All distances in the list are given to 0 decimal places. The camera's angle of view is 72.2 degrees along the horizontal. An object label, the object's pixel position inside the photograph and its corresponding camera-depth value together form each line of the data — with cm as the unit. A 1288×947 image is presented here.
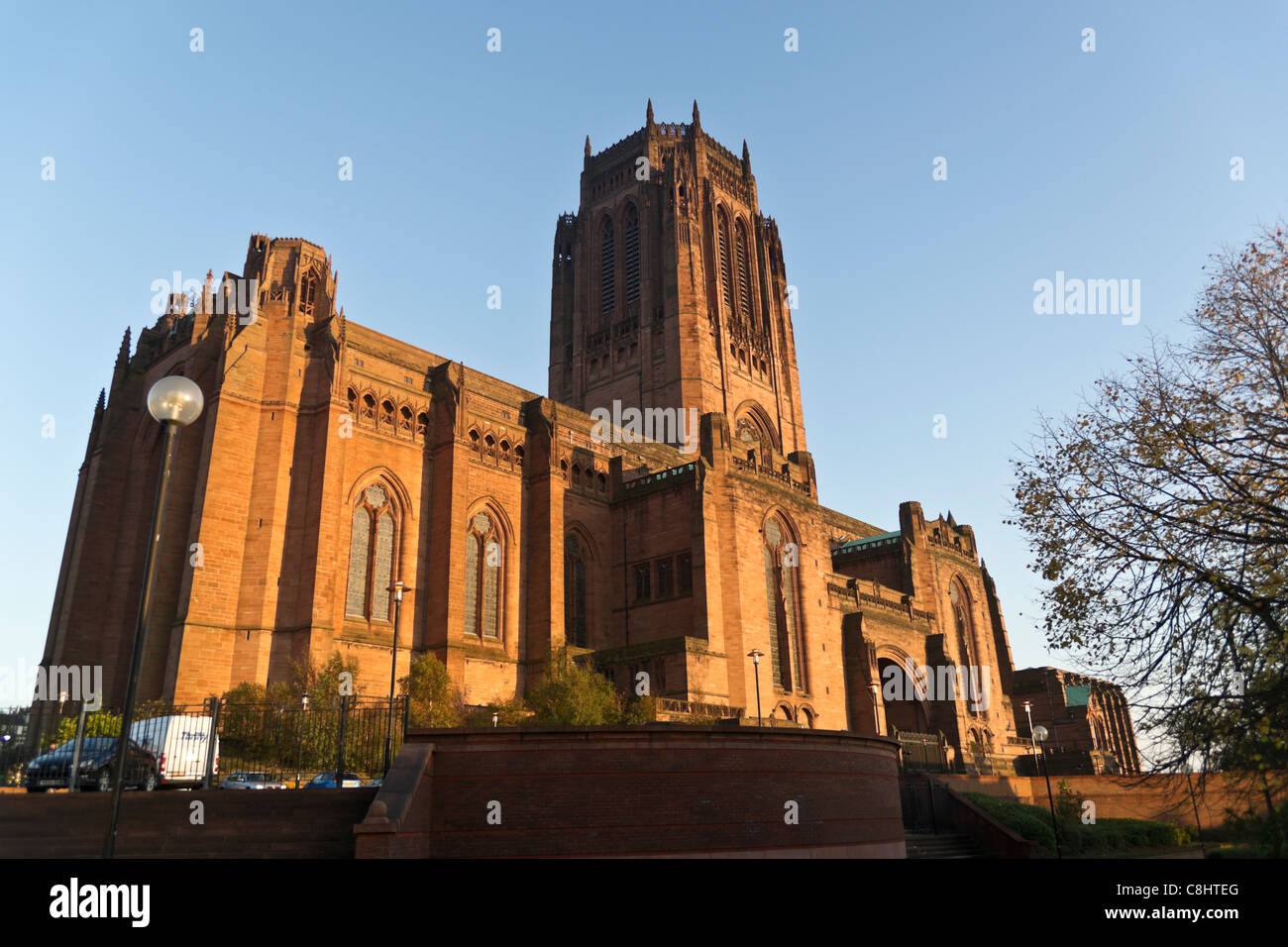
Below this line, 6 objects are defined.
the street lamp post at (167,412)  986
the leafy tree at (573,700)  2883
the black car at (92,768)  1738
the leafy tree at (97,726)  2456
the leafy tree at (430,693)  2822
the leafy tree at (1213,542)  1191
